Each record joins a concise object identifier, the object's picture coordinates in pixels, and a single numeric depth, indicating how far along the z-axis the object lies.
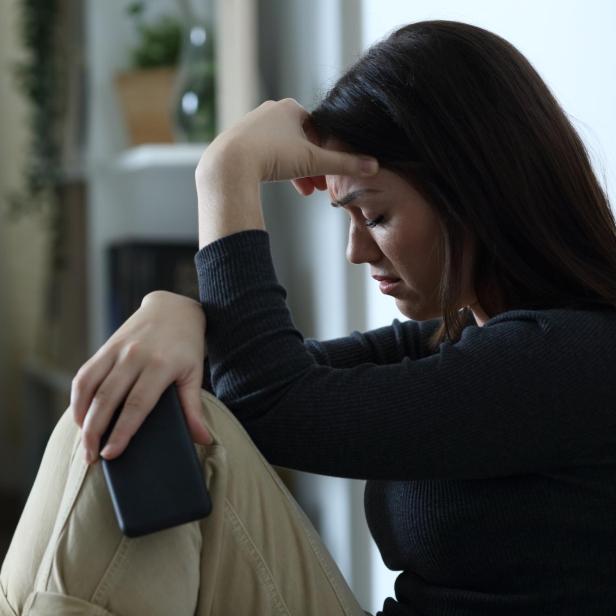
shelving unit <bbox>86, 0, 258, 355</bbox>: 2.54
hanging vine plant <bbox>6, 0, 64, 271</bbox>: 2.80
